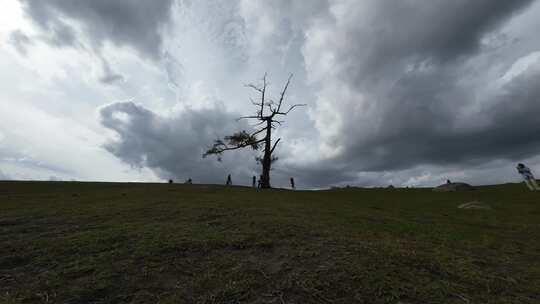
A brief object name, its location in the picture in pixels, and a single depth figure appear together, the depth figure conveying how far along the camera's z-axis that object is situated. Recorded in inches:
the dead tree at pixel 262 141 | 1466.5
